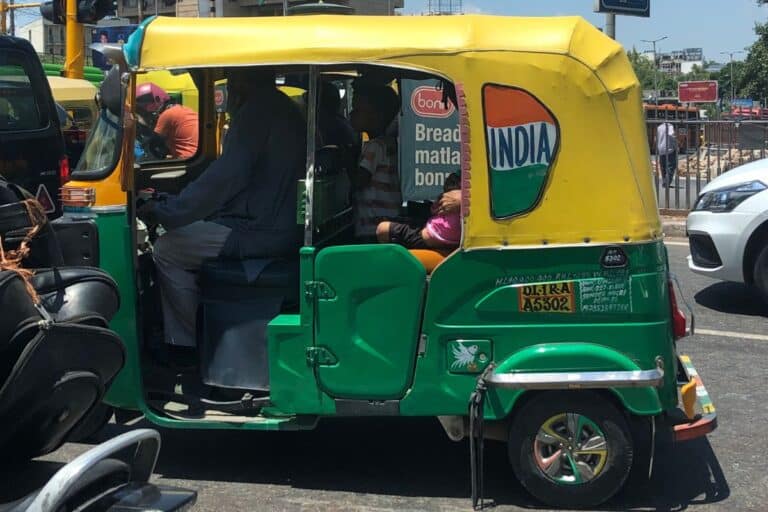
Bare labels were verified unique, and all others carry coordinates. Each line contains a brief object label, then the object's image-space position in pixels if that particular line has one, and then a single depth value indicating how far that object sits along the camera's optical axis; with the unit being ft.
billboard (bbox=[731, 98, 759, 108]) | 177.43
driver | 15.40
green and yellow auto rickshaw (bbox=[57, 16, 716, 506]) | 13.48
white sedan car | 26.12
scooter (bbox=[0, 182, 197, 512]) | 7.73
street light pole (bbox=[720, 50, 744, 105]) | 208.03
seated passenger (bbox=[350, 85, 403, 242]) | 16.16
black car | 28.58
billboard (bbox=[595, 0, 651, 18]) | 41.70
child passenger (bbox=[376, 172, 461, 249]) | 14.25
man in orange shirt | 17.85
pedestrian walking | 49.67
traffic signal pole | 43.09
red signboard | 95.61
